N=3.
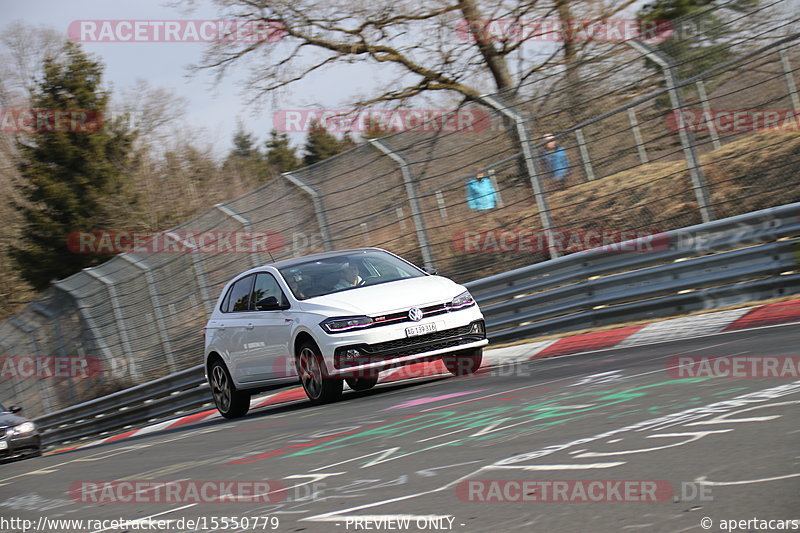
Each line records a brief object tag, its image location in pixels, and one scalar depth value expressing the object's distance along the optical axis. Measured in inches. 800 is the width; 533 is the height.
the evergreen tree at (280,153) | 4025.6
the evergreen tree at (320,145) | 3713.1
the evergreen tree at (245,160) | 3107.8
